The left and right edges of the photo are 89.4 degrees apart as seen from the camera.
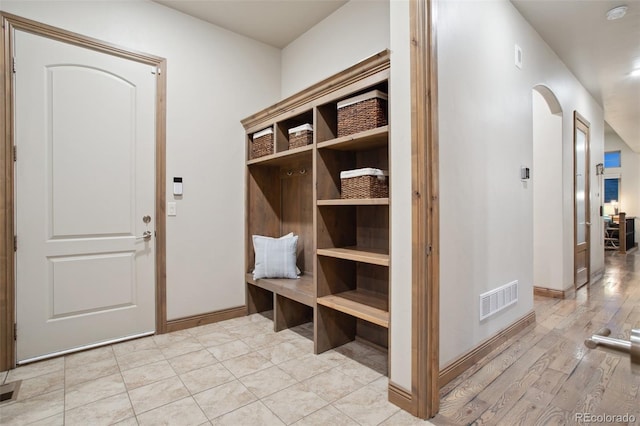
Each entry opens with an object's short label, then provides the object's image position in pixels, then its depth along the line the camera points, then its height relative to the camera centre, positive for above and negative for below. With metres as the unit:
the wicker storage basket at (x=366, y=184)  2.15 +0.19
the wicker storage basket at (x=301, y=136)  2.67 +0.64
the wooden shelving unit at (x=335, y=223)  2.15 -0.09
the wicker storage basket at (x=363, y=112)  2.07 +0.66
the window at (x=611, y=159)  8.91 +1.46
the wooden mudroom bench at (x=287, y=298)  2.60 -0.78
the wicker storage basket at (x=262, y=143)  3.04 +0.68
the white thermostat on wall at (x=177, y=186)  2.90 +0.24
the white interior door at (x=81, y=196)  2.30 +0.13
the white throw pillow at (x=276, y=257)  3.00 -0.41
